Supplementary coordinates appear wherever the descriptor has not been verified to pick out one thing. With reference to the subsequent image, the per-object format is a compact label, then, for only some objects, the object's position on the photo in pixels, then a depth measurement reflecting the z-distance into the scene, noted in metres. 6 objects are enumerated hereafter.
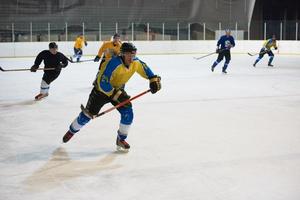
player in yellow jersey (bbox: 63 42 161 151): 7.54
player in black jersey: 14.22
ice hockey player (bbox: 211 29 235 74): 23.58
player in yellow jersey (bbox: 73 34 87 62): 31.52
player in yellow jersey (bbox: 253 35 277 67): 26.70
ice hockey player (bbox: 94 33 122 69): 16.14
